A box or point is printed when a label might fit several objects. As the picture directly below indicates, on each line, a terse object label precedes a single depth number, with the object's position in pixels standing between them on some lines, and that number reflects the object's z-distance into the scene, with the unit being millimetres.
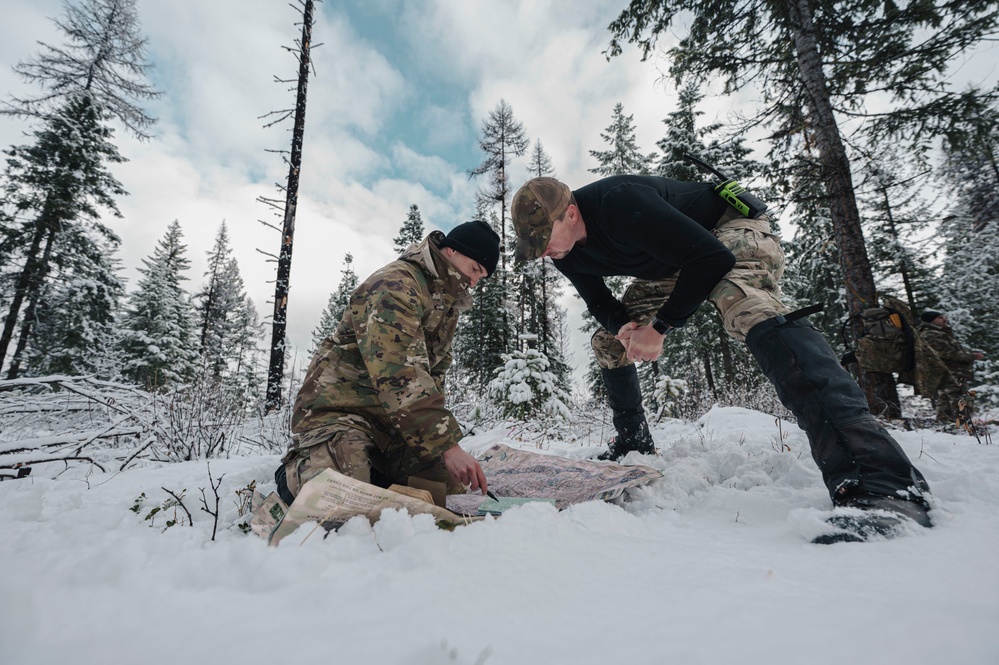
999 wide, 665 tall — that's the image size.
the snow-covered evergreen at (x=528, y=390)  7684
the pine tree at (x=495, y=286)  19453
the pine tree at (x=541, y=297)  18372
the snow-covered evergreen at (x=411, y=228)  21969
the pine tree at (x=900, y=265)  14141
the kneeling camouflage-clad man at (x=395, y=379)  1757
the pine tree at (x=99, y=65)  11906
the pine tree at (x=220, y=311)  25847
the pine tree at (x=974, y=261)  13703
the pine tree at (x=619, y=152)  17109
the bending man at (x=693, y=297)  1359
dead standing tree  7949
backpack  5145
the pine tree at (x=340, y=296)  24312
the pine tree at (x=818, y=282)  12820
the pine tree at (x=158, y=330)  18906
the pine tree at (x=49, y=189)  11727
